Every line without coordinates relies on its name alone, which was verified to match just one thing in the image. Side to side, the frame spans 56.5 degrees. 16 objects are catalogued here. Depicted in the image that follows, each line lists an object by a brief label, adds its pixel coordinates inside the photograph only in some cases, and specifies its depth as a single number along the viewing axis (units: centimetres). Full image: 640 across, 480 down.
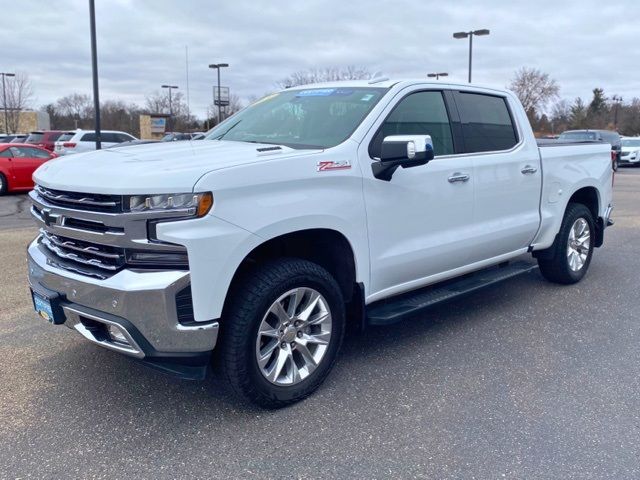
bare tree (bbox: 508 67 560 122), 5338
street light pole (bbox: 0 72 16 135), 5177
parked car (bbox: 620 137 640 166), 2895
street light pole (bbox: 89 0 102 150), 1531
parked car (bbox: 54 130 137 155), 2214
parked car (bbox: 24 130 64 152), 2527
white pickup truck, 296
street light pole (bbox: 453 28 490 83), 2703
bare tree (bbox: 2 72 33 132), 5434
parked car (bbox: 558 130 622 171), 2361
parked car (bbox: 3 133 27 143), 2967
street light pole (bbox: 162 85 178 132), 5442
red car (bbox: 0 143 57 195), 1552
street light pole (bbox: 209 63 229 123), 3706
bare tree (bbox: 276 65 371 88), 3389
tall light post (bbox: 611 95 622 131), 6912
